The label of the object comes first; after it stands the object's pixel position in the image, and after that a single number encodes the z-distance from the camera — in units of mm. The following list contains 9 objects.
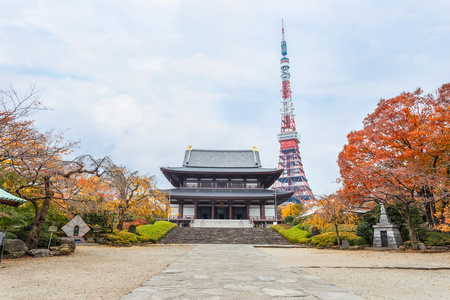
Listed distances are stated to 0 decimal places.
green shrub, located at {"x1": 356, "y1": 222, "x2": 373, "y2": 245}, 16812
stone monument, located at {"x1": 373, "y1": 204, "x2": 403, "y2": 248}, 15742
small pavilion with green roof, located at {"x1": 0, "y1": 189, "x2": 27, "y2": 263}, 8219
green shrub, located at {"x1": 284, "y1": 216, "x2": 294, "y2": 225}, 31031
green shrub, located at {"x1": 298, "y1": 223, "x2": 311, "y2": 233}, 22244
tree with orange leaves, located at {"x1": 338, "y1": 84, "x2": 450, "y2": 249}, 14211
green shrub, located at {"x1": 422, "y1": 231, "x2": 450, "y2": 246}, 14141
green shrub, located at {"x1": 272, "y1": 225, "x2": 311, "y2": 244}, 20584
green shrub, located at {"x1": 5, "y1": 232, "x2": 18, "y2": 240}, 11158
